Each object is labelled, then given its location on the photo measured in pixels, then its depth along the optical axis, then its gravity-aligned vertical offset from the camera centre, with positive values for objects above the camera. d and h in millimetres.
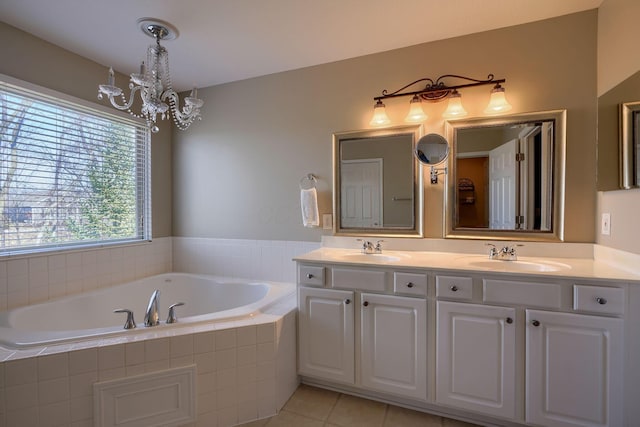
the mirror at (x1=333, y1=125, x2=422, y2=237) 2193 +203
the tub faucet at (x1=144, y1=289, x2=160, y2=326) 1679 -602
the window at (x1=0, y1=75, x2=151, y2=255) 1911 +288
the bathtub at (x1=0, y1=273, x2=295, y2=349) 1527 -682
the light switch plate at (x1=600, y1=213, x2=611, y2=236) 1688 -99
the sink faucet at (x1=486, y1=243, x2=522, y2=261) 1861 -287
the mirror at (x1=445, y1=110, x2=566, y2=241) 1882 +207
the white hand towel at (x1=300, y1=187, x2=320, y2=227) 2385 +28
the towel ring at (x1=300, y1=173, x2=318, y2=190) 2482 +234
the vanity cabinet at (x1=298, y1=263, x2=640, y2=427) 1404 -721
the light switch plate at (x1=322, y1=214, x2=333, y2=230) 2445 -96
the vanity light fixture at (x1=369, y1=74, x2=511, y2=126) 1927 +782
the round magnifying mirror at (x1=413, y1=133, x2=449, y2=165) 2090 +426
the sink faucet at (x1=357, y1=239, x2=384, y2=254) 2199 -289
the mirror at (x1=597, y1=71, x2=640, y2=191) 1502 +383
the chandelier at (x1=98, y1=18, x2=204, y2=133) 1629 +733
